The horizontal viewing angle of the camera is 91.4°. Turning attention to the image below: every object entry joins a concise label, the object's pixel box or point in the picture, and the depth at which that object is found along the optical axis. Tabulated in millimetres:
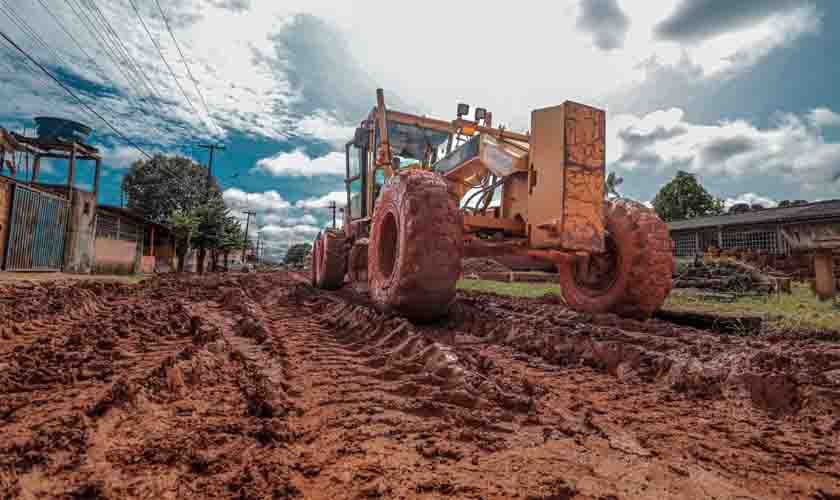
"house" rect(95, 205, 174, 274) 16688
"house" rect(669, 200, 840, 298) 16016
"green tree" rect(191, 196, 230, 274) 22750
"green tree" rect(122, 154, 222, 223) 34469
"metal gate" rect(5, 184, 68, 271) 10992
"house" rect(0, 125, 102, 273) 10883
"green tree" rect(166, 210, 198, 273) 21266
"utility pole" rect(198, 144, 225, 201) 27992
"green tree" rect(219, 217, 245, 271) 24152
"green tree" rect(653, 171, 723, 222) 35438
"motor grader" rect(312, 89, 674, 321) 3693
